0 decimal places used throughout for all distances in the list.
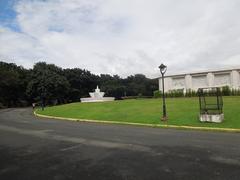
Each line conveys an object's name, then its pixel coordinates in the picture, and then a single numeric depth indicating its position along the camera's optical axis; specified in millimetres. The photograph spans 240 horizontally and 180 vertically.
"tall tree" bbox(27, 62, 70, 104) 38754
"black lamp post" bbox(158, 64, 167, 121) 13311
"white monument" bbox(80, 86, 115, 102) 31190
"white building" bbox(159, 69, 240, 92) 26807
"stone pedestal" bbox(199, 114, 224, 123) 10929
